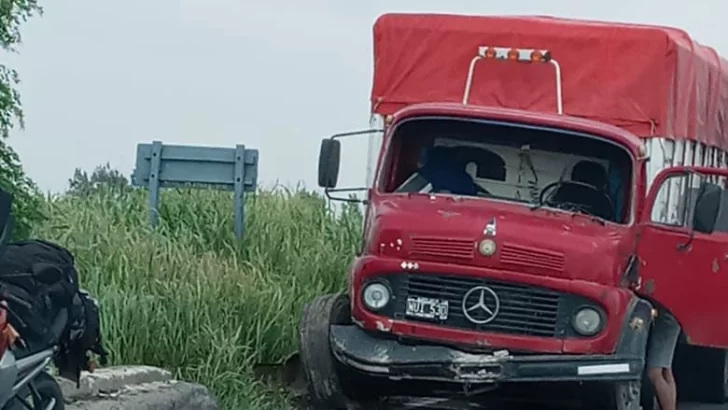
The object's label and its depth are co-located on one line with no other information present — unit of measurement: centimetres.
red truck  1084
